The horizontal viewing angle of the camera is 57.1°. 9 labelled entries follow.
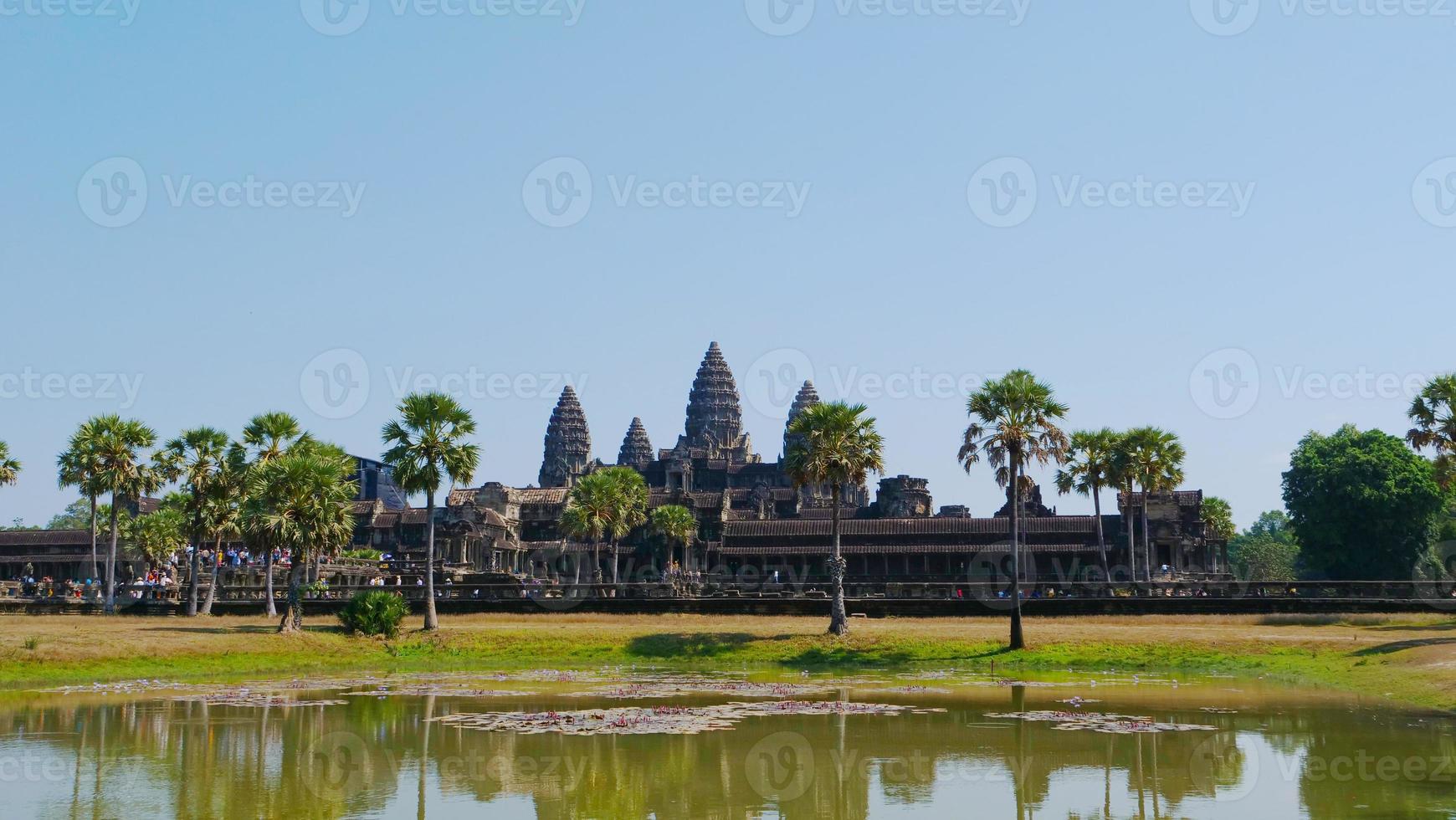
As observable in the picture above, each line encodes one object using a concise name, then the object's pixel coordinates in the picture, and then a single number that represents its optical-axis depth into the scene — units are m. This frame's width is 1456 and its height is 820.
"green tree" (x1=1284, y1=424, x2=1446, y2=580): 88.25
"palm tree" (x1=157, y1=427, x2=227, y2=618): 59.56
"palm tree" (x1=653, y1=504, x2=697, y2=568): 95.56
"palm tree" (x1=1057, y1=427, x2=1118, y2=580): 68.81
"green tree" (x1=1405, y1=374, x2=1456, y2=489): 52.75
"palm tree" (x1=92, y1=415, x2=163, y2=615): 61.53
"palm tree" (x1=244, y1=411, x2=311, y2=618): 59.78
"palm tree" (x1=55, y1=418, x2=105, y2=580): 61.41
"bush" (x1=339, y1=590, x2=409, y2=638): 53.44
